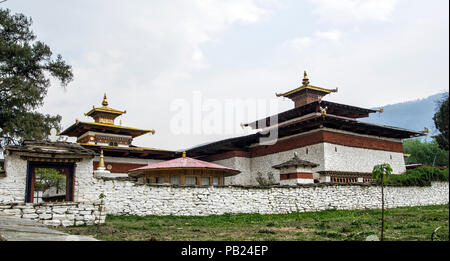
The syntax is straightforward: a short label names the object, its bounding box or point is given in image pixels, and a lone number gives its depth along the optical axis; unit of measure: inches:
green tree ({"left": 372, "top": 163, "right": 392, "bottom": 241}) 390.9
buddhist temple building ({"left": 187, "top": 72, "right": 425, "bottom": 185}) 904.3
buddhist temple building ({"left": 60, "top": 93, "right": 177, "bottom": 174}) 1110.7
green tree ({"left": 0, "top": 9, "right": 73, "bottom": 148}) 966.4
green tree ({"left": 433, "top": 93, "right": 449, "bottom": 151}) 1077.1
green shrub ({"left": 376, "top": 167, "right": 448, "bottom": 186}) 860.0
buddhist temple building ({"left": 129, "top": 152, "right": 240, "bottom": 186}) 754.2
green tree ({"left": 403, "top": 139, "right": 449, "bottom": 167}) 2058.8
